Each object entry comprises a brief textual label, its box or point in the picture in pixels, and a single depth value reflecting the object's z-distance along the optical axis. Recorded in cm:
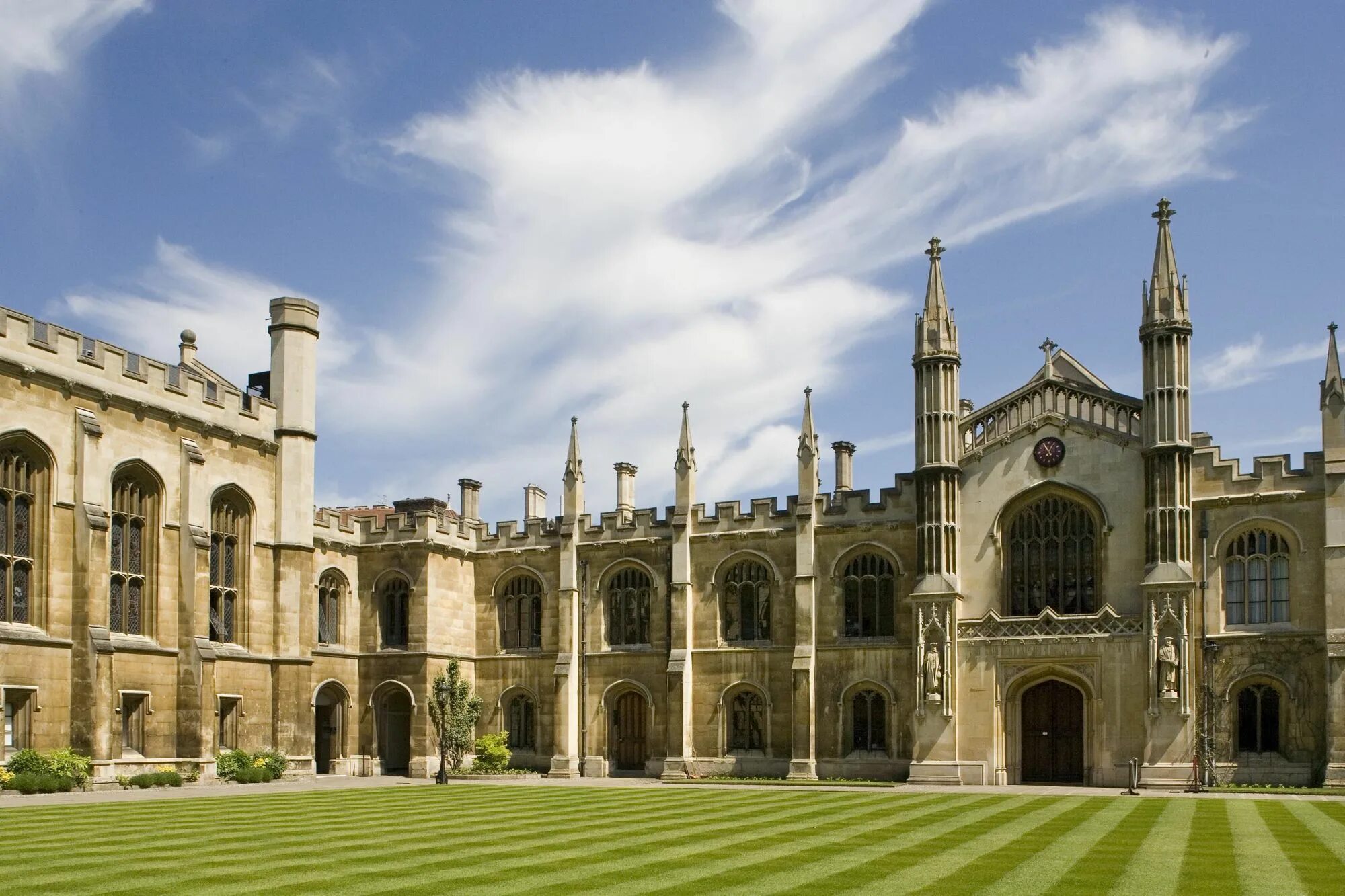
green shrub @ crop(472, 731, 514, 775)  4478
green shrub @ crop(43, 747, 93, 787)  3256
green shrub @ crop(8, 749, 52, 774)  3197
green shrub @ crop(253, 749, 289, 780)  3966
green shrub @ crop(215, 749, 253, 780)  3841
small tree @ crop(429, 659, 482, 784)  4297
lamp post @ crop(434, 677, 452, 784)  4291
